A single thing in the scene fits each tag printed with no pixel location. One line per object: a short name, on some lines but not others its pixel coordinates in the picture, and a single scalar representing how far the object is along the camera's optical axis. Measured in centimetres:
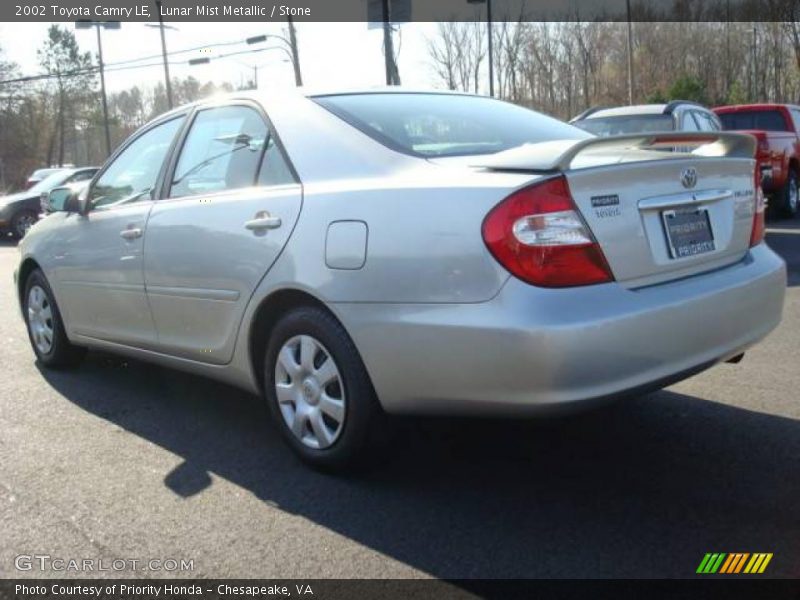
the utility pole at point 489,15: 2860
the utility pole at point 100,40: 3049
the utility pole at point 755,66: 4186
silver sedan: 268
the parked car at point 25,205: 1584
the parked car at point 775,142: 1124
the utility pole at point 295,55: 2940
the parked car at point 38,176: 1889
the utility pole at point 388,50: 1912
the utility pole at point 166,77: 3612
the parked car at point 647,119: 977
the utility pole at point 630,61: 3306
